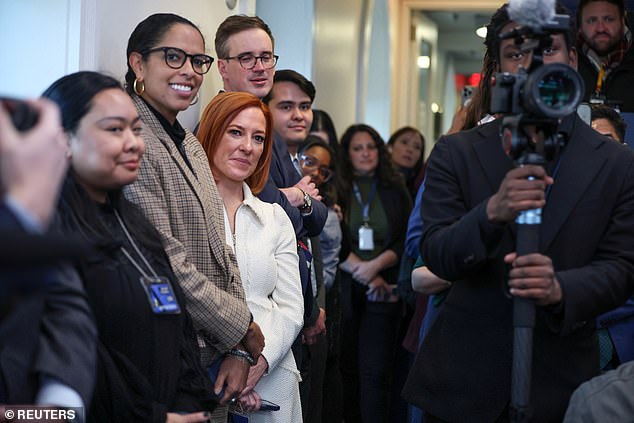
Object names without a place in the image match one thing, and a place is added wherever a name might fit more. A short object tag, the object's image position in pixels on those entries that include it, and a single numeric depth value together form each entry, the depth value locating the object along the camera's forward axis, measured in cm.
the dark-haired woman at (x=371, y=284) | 461
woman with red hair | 274
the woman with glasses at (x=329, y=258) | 410
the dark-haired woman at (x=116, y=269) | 186
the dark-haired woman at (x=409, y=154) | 646
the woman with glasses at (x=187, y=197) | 229
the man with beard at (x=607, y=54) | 396
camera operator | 190
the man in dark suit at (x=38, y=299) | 87
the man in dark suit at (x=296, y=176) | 320
